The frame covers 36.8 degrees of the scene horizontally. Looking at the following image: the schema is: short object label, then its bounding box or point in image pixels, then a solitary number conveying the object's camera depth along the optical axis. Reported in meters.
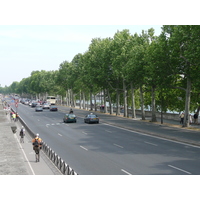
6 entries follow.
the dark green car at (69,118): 42.78
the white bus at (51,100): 121.69
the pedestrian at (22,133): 25.92
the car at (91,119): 41.28
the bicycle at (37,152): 17.95
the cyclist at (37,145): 17.98
